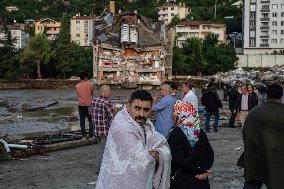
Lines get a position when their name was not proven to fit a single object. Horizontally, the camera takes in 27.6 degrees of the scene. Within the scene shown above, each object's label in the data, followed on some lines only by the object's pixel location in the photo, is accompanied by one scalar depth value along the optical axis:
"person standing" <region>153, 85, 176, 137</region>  10.41
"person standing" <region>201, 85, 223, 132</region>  18.59
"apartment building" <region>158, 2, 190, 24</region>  138.12
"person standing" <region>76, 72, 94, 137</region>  14.84
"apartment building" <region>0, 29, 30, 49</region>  127.25
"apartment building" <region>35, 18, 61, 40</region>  131.75
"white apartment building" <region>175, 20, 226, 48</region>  115.00
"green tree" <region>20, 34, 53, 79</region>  90.31
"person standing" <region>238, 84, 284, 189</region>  6.27
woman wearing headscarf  5.97
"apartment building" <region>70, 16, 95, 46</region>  122.83
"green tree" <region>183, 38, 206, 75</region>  94.31
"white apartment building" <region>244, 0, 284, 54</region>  106.94
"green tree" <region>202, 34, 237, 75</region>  95.06
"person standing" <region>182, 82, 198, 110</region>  13.25
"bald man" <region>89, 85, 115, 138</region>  10.62
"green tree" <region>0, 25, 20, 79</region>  90.51
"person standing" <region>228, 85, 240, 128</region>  20.19
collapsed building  74.38
